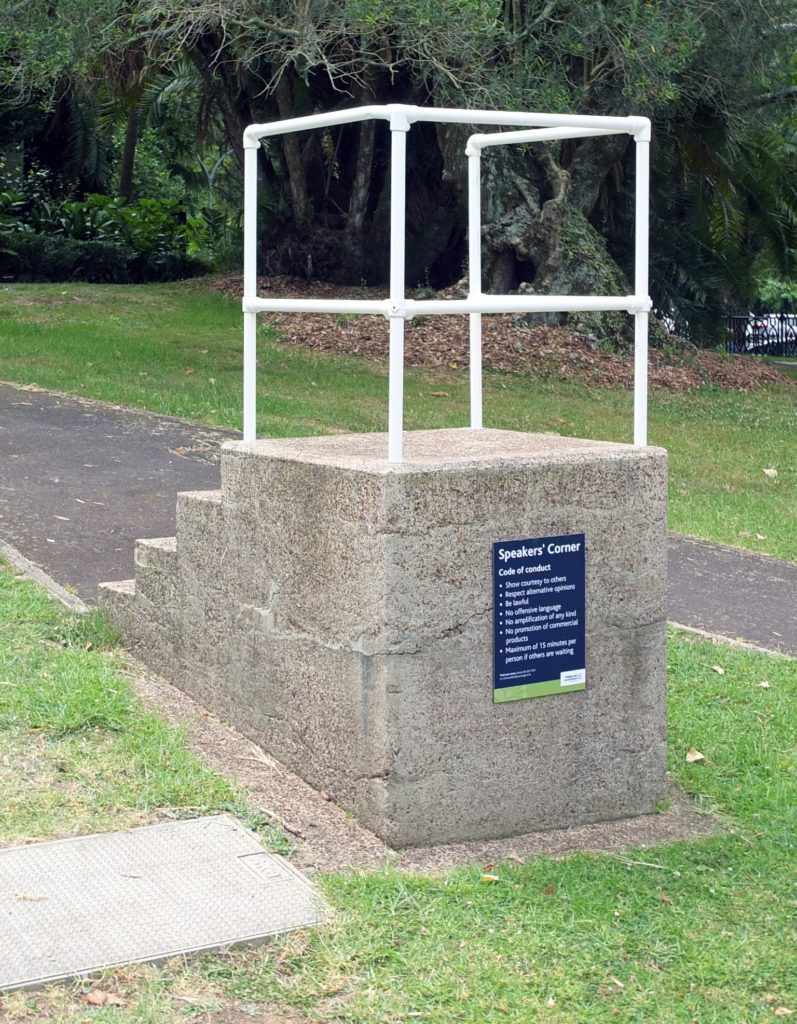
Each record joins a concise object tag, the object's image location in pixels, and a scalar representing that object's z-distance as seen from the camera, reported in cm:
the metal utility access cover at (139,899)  337
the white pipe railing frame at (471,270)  399
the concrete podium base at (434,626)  409
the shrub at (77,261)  2222
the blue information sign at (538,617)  423
